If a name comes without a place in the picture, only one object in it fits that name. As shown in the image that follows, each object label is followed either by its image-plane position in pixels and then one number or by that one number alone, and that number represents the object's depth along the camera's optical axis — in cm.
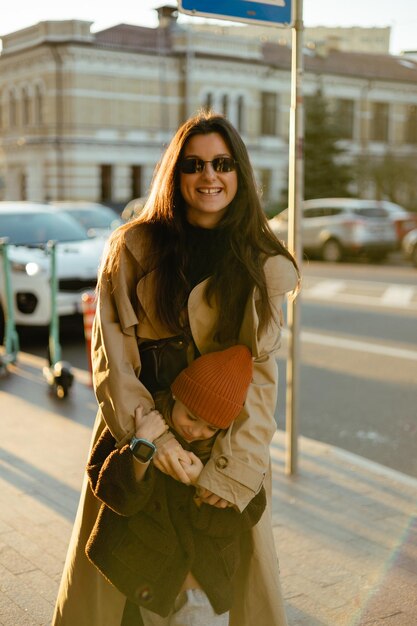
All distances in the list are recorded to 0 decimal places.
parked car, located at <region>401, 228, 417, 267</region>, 2155
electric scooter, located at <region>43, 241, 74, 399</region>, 752
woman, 261
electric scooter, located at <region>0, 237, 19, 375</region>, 855
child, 254
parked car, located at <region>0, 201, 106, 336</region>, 1046
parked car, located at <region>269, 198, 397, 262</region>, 2345
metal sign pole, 498
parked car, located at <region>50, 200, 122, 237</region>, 1688
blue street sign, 454
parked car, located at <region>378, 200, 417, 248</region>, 2406
